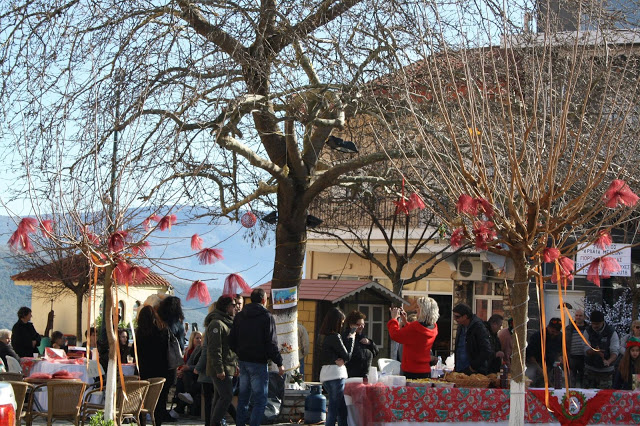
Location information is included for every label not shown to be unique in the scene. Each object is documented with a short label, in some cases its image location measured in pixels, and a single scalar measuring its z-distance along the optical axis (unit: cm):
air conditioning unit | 3106
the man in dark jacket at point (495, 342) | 1224
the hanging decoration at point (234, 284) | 1137
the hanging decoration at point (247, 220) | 1445
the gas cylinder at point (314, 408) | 1370
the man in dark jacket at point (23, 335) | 1590
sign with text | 1673
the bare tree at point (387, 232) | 2592
